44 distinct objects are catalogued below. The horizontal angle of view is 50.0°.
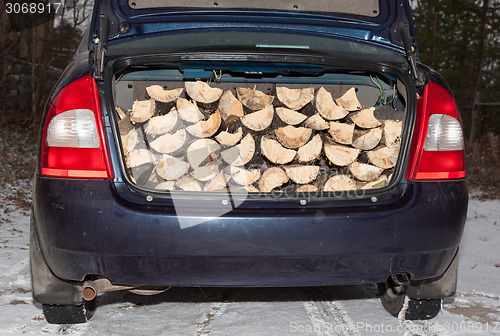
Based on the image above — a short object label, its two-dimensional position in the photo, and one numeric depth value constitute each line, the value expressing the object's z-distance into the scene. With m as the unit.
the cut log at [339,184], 2.80
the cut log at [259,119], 2.95
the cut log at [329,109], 3.01
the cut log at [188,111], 2.89
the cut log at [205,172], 2.73
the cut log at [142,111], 2.88
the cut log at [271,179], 2.83
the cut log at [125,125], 2.85
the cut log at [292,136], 2.93
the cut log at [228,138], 2.88
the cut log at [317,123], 2.99
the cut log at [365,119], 3.00
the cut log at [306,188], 2.86
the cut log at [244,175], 2.80
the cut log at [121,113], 2.98
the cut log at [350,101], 3.04
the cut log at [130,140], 2.75
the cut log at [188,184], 2.68
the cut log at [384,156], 2.87
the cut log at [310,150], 2.92
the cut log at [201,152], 2.77
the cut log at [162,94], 2.99
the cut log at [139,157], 2.68
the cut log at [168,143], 2.76
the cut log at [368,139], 2.95
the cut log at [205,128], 2.85
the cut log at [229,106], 2.98
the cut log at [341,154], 2.90
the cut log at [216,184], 2.72
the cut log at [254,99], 3.05
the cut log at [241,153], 2.84
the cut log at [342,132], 2.98
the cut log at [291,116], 2.99
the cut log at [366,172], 2.85
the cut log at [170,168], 2.70
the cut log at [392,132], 2.95
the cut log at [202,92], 2.96
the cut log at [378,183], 2.73
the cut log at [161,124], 2.80
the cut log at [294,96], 3.03
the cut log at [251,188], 2.75
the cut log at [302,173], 2.87
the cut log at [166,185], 2.68
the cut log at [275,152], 2.90
